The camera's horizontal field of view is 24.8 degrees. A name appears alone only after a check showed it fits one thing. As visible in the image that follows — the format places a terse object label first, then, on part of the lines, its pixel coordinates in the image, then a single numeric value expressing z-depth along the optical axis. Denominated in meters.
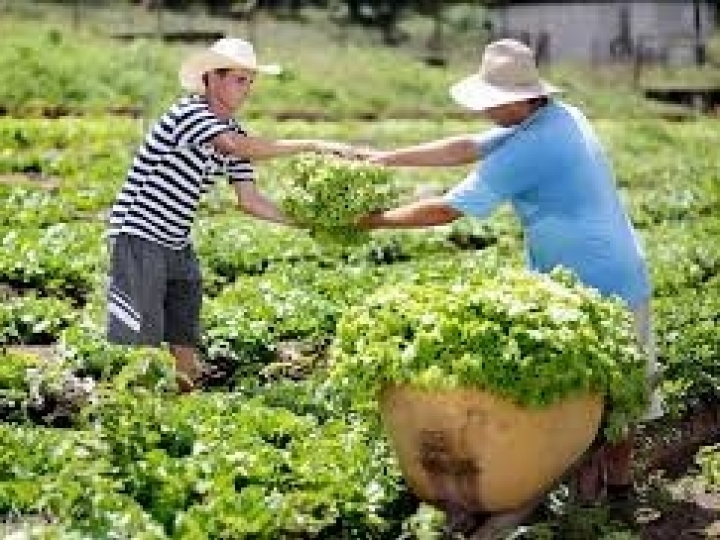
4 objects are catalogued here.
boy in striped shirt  9.01
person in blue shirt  8.09
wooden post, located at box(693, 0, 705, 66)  53.62
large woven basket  7.20
